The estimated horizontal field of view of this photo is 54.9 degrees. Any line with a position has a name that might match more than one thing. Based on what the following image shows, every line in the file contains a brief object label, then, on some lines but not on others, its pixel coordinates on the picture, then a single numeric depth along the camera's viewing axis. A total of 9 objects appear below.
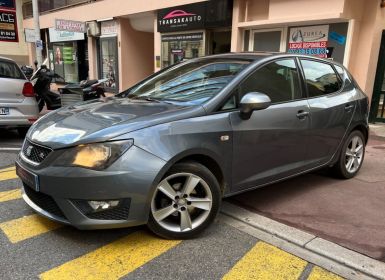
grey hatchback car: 2.80
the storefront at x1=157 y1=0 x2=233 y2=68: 10.97
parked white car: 6.48
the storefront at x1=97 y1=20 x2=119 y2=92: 15.64
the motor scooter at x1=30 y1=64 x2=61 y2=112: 8.97
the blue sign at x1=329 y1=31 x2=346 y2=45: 8.46
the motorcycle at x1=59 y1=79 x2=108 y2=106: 8.90
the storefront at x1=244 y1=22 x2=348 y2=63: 8.55
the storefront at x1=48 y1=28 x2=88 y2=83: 18.42
